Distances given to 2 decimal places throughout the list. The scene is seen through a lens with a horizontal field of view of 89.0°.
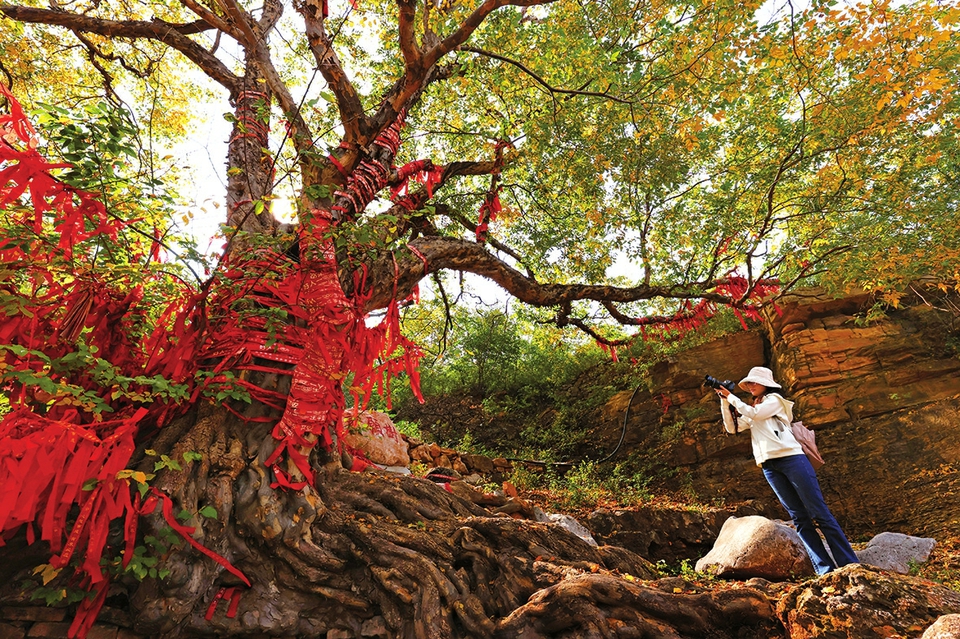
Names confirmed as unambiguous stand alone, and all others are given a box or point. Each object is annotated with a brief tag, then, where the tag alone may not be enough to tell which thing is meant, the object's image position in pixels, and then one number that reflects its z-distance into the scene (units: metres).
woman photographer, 3.34
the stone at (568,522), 4.76
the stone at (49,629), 2.27
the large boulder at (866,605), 2.01
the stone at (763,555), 3.88
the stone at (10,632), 2.22
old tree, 2.46
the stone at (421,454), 6.26
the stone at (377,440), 5.17
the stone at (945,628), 1.80
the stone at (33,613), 2.27
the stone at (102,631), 2.32
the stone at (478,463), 7.12
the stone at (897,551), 4.24
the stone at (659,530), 5.22
